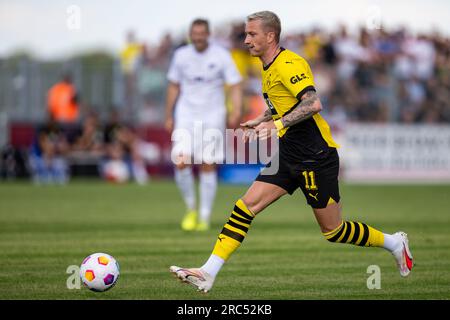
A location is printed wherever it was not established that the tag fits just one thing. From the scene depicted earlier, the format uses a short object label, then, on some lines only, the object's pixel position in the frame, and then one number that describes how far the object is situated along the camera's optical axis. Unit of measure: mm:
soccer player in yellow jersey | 8281
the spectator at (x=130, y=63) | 27844
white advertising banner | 28219
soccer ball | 8203
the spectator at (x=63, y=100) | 27750
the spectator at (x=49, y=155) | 27375
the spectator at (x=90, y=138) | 28109
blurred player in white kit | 14352
